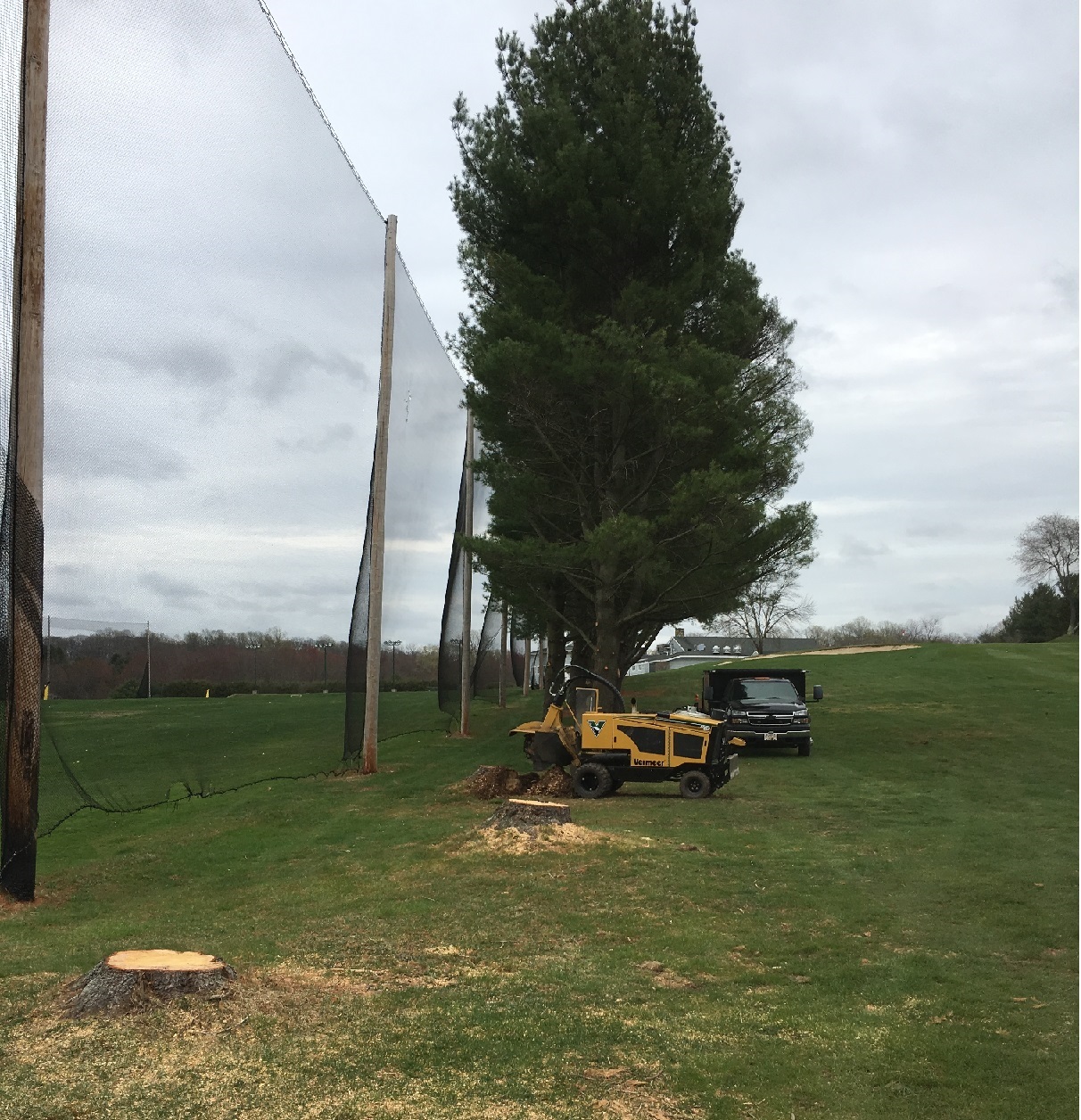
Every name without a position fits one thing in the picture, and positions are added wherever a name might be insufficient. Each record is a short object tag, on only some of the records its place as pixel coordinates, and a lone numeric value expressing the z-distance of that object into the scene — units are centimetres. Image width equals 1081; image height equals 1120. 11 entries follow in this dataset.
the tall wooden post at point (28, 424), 871
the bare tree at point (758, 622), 6681
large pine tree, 1941
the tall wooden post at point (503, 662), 2936
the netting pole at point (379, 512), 1655
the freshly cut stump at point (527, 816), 1091
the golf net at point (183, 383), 913
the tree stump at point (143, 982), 563
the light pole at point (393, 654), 2136
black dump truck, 2081
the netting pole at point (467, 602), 2314
